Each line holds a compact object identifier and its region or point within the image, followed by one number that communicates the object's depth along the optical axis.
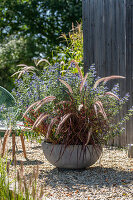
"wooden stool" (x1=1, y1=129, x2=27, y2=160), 3.21
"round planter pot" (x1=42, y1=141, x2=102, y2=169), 2.75
